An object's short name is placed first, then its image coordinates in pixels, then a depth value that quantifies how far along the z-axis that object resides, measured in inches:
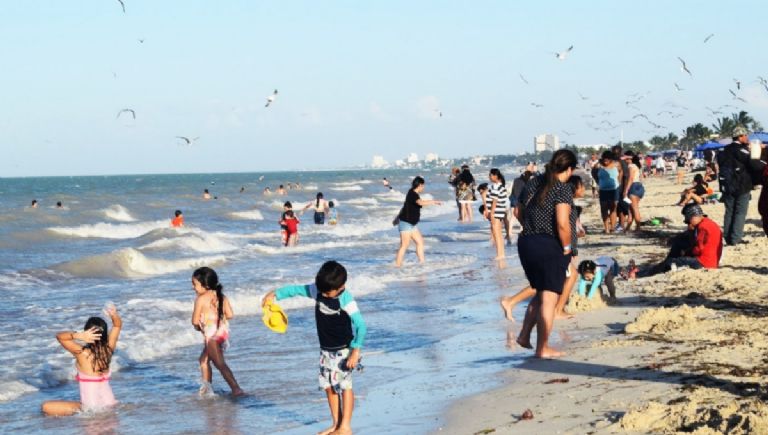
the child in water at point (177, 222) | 1238.6
